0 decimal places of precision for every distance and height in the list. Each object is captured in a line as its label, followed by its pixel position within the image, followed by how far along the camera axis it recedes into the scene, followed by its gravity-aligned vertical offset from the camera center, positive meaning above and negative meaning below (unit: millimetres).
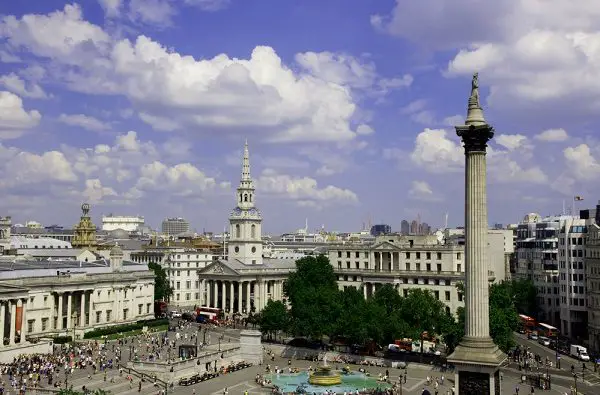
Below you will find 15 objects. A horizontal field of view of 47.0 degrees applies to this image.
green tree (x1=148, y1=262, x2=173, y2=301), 145088 -5717
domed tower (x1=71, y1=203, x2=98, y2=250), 177000 +6151
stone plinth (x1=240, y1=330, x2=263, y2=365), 92750 -12024
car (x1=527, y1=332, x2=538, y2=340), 112050 -12426
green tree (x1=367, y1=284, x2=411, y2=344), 89125 -8423
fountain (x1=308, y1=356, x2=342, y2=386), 77312 -13403
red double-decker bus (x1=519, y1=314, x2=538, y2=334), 118625 -11045
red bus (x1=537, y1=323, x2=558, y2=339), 110388 -11408
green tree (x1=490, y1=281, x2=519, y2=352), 80312 -7042
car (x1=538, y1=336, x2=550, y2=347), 104500 -12322
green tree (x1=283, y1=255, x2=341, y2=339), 96500 -7528
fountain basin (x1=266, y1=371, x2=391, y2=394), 74875 -14131
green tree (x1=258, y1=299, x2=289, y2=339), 102688 -8983
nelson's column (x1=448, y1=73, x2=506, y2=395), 48281 -1206
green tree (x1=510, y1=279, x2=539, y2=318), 124562 -6582
